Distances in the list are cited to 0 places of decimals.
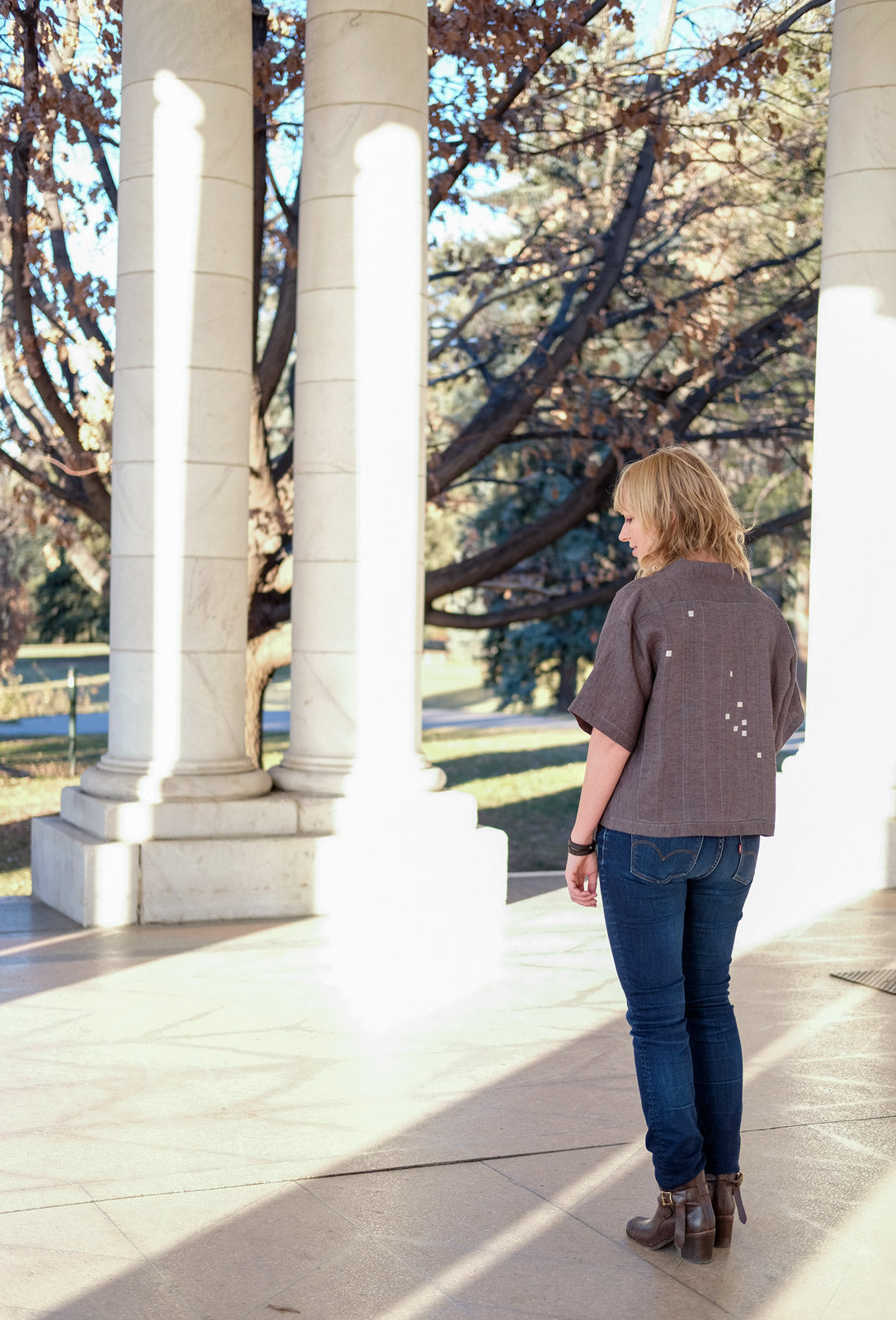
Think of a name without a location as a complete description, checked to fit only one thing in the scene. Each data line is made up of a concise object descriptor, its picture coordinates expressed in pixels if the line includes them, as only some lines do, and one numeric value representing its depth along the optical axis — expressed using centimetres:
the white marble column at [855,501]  925
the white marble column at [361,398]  824
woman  369
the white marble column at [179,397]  802
